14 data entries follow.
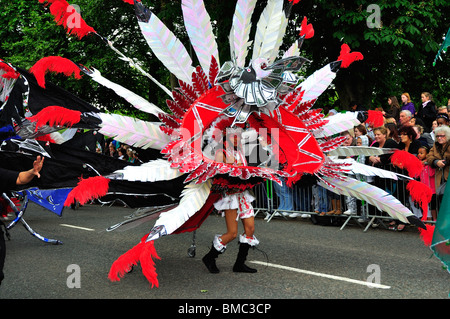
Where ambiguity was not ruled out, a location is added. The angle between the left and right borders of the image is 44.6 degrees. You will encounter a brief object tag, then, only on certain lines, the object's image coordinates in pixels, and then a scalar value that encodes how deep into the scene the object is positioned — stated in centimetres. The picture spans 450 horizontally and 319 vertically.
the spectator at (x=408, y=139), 961
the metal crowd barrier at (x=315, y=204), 952
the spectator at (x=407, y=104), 1170
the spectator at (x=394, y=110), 1178
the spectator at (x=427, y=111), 1149
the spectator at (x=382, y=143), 941
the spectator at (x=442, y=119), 1015
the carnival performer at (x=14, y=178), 411
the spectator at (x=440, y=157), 880
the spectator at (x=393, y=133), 992
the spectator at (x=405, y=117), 1033
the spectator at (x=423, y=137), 975
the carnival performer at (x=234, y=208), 583
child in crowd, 902
